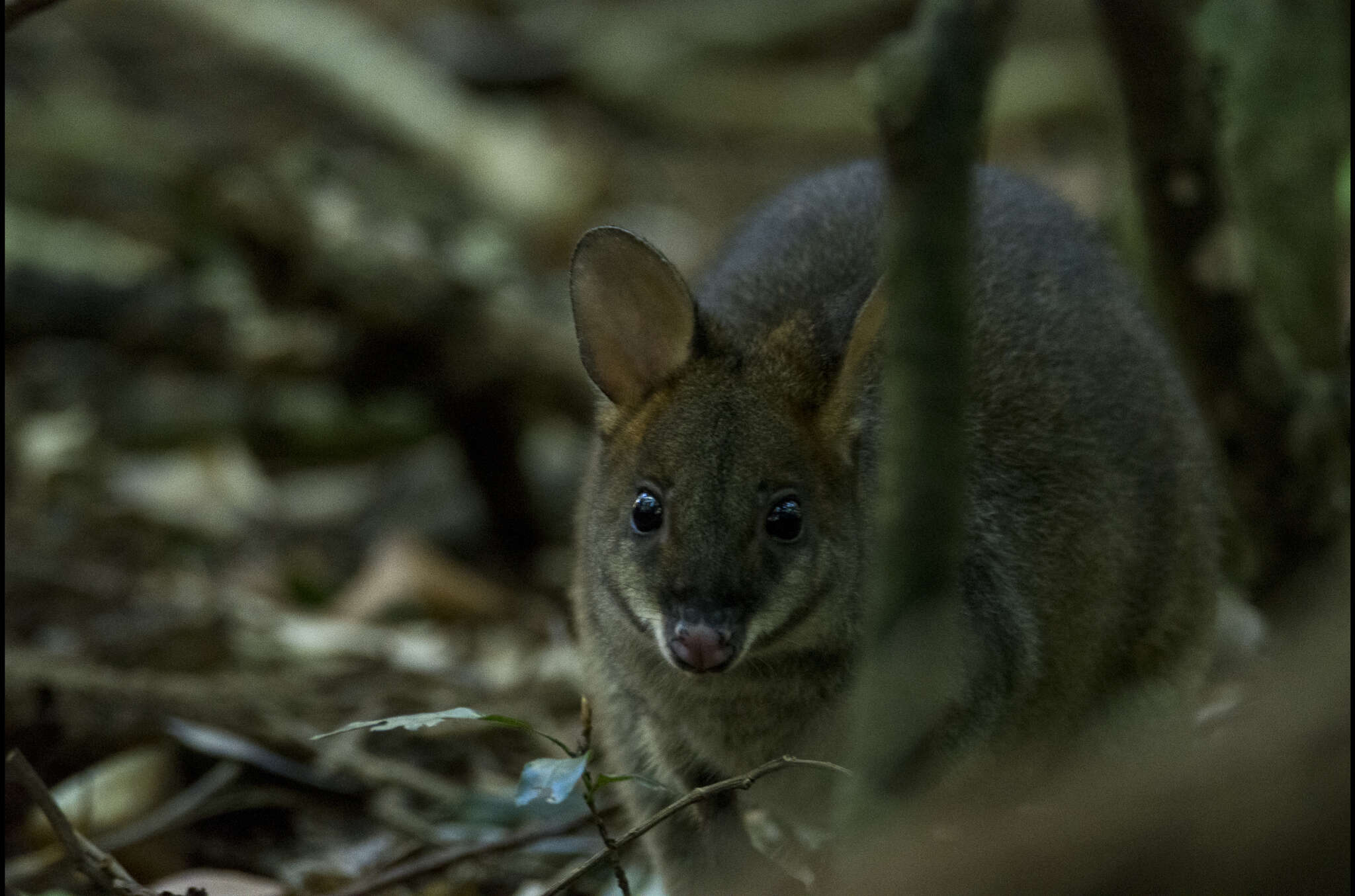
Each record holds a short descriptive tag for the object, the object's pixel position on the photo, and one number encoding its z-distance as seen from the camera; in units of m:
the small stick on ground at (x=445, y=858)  7.86
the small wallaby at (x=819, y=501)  7.67
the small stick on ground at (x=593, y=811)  6.66
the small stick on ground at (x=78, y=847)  6.35
